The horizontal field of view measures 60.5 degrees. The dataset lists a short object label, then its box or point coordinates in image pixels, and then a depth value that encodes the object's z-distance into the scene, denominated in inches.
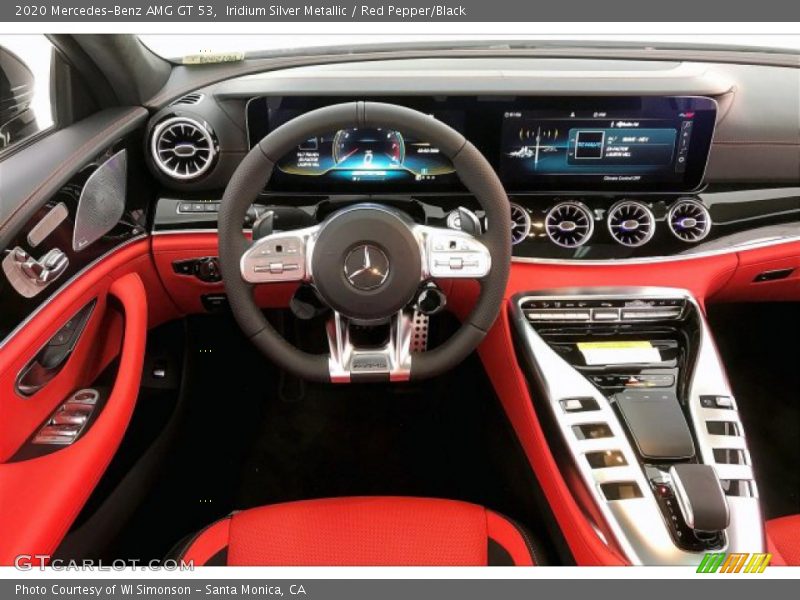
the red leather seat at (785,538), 51.9
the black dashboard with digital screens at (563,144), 62.7
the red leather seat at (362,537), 50.1
